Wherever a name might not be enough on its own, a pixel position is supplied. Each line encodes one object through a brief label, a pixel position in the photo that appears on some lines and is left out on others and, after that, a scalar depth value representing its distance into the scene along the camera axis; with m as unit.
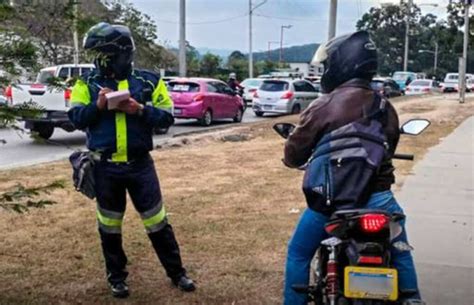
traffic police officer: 4.40
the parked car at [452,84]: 58.22
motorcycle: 3.16
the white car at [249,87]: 33.97
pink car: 22.11
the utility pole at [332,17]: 15.59
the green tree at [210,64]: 56.20
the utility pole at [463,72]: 33.14
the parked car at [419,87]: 53.25
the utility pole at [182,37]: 34.25
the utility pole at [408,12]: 60.49
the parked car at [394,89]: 44.45
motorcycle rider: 3.47
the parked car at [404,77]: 64.03
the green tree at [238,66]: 63.89
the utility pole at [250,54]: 53.59
